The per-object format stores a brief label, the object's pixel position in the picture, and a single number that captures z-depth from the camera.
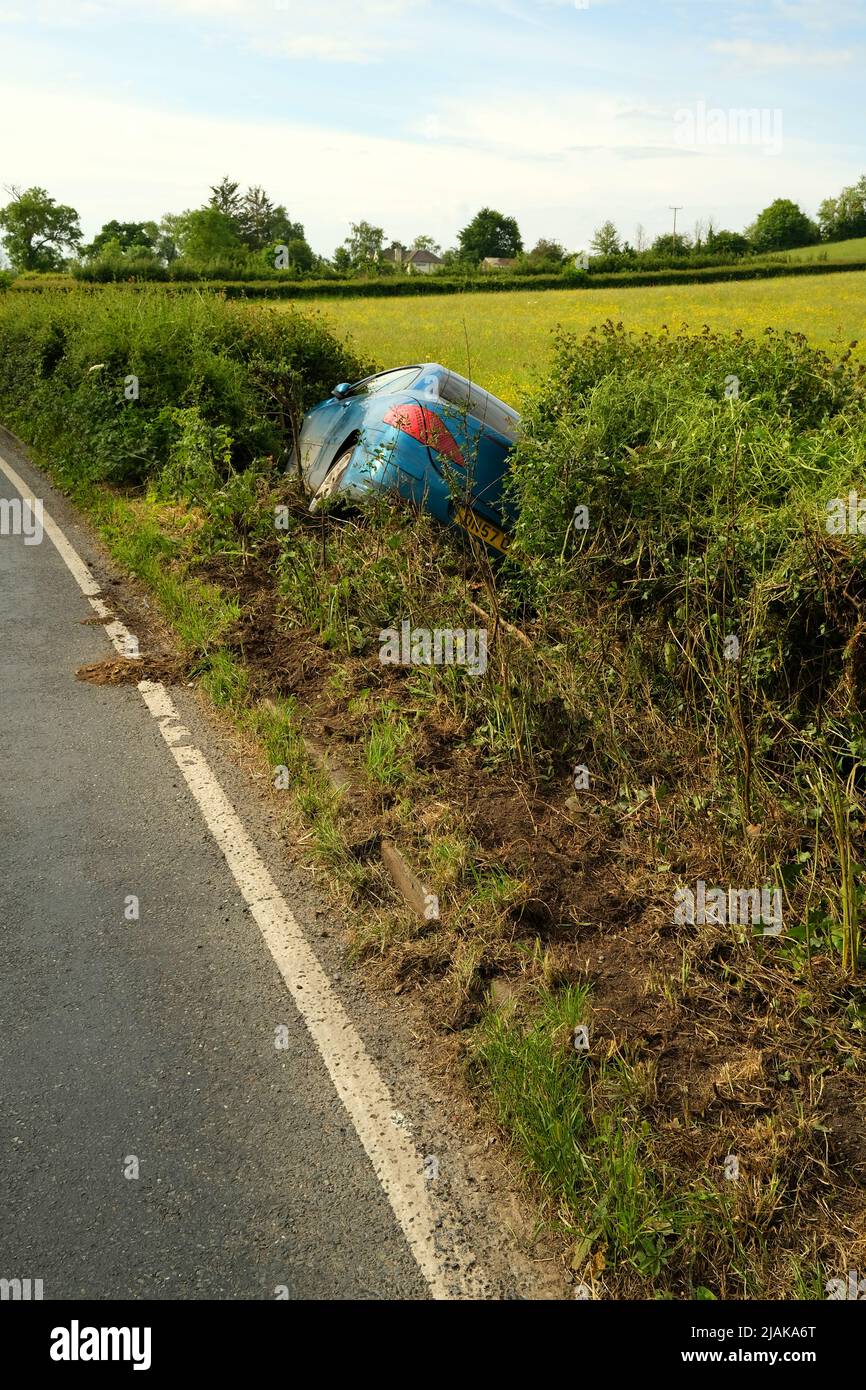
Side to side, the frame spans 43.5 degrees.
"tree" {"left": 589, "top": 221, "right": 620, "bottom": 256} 55.88
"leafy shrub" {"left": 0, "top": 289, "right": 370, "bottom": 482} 11.86
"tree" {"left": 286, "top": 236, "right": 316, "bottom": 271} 59.72
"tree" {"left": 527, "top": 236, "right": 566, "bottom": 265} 58.09
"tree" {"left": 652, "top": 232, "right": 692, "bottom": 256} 57.00
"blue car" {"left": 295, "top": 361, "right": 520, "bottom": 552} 7.98
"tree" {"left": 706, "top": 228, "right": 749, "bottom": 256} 60.51
